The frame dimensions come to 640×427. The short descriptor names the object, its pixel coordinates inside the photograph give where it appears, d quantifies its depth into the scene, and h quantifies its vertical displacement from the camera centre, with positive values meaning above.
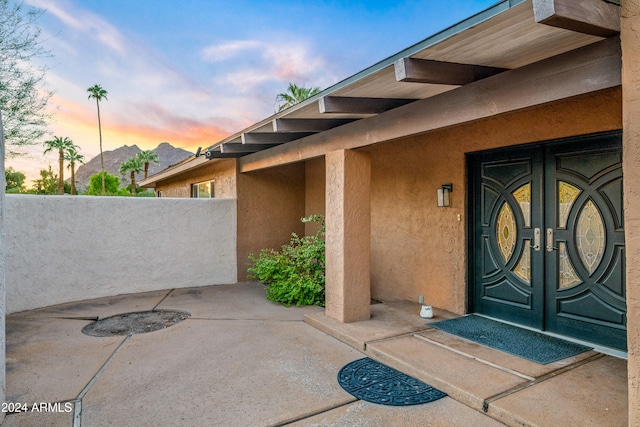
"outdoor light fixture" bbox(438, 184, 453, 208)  5.28 +0.13
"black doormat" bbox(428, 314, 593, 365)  3.69 -1.54
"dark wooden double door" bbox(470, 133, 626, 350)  3.75 -0.41
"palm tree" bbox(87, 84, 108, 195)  30.33 +9.79
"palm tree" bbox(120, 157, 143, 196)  34.02 +3.96
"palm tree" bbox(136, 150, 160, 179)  34.31 +4.80
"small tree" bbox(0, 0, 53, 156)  9.28 +3.60
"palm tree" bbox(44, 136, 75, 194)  32.16 +5.59
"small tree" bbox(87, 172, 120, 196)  26.89 +1.81
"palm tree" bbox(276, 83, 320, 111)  23.06 +7.13
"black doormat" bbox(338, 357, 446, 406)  3.01 -1.61
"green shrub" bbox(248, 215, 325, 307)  6.05 -1.17
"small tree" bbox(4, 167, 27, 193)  24.29 +1.95
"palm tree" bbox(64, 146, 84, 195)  33.72 +4.70
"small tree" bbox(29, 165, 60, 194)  31.23 +2.34
